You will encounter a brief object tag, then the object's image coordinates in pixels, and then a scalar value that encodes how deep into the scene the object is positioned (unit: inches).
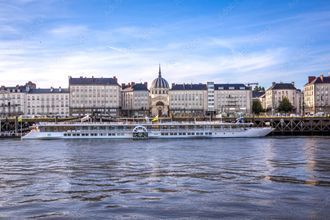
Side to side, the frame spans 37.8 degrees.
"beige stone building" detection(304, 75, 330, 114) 6697.8
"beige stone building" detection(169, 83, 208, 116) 7288.4
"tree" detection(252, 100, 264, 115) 7380.4
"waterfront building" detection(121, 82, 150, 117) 7731.3
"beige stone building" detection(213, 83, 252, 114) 7273.6
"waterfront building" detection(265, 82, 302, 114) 7445.9
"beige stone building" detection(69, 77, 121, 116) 6742.1
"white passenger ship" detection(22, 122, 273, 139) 3708.2
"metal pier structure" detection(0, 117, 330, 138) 4309.1
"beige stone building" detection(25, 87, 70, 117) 6747.1
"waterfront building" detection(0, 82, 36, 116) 6712.6
